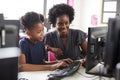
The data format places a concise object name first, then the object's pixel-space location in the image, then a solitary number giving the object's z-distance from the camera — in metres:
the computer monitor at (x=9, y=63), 0.78
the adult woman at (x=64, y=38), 2.08
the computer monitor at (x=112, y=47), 0.95
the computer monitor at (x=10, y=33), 1.02
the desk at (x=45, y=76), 1.53
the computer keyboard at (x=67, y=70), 1.53
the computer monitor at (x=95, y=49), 1.48
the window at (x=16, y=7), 3.63
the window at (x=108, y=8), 3.89
